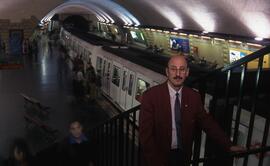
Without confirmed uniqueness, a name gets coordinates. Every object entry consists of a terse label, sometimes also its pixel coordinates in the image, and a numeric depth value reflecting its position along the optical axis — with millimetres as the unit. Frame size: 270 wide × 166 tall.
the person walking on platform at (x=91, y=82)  8422
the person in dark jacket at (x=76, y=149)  2856
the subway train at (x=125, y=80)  3409
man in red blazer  1835
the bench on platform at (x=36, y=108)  7240
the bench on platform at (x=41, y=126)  6208
